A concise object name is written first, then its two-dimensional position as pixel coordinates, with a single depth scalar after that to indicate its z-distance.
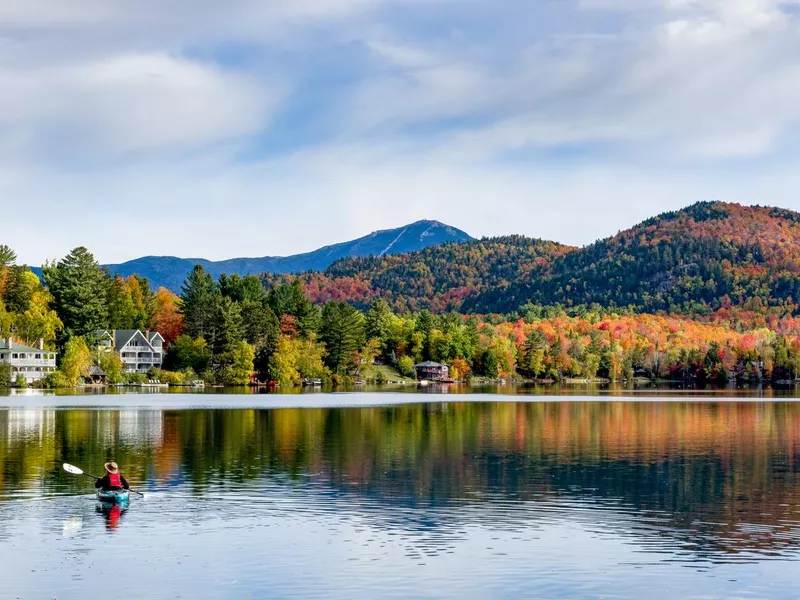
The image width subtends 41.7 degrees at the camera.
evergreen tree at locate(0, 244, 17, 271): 188.62
